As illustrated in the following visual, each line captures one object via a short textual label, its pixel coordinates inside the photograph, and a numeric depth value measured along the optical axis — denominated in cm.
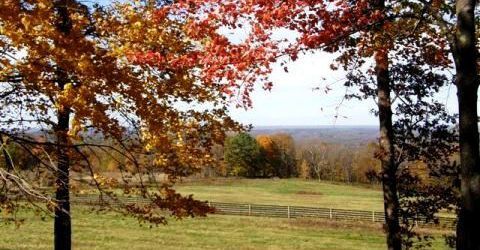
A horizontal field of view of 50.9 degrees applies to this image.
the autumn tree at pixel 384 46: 755
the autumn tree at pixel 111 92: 816
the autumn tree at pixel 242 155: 9825
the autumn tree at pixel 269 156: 10779
